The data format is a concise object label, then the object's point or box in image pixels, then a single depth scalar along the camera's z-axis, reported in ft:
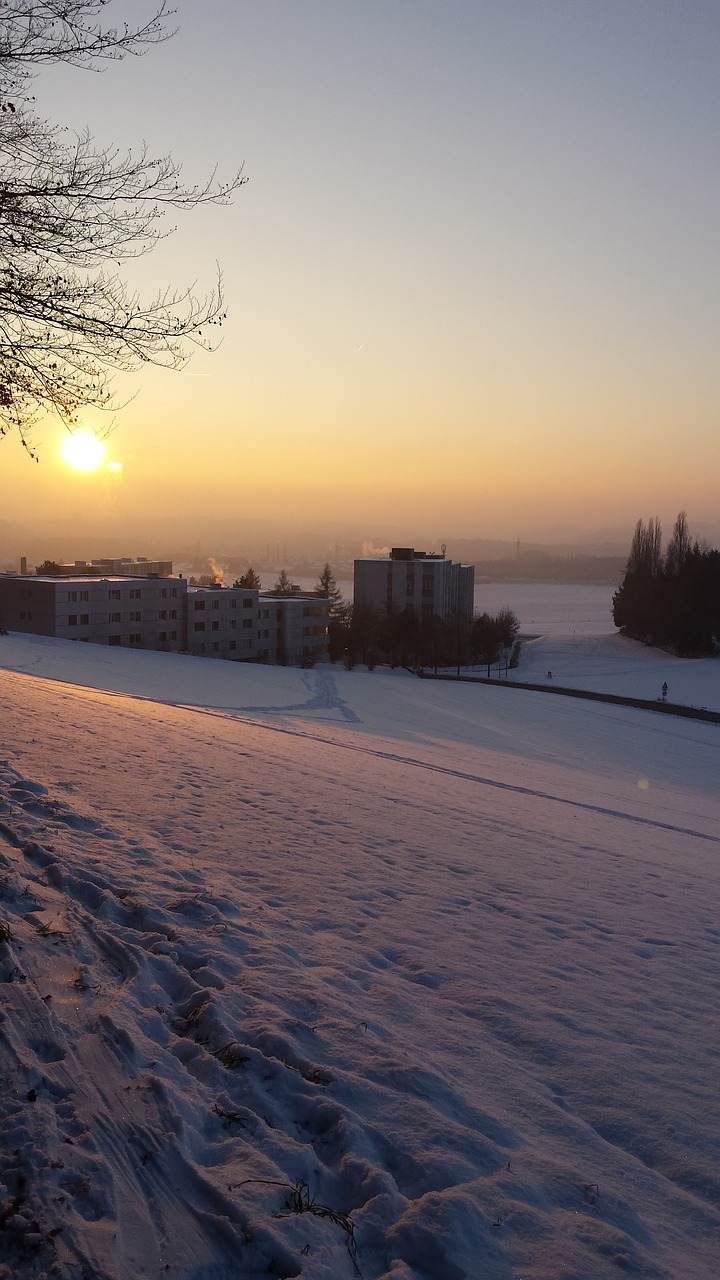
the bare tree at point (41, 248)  22.61
